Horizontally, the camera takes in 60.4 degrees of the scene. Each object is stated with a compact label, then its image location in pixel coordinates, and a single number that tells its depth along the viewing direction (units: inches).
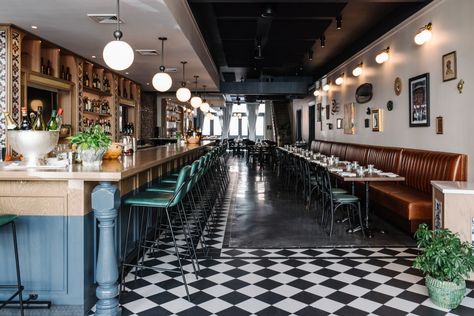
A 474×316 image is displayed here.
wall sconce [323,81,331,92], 488.6
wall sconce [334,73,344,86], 428.7
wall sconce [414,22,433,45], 226.1
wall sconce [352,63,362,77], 361.4
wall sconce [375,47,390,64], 293.7
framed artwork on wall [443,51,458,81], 203.5
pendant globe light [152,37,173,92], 262.1
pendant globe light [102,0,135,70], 173.9
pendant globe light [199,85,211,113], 539.4
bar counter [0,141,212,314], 115.5
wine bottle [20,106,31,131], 132.2
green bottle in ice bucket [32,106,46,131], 136.7
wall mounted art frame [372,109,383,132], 314.7
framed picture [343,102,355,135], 394.6
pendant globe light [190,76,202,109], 444.1
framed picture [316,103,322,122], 557.1
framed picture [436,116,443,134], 217.6
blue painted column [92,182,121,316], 113.0
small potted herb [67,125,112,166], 128.9
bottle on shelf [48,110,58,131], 140.2
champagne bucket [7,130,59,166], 127.3
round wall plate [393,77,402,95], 277.4
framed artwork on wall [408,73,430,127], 234.3
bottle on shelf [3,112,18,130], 132.6
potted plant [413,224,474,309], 120.6
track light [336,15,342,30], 284.0
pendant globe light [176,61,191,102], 349.1
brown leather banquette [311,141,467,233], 196.2
